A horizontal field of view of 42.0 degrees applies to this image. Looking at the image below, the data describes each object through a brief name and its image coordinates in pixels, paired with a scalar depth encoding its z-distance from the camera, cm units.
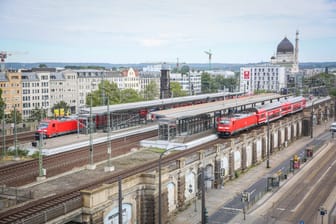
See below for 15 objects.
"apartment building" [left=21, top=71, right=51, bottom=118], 13138
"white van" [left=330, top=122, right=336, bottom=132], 9500
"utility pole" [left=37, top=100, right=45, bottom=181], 3850
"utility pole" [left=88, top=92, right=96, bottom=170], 4241
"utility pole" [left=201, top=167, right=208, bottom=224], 3001
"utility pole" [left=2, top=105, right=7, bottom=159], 5185
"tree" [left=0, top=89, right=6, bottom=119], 8605
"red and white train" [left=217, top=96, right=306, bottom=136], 6738
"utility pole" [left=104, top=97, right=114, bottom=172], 4162
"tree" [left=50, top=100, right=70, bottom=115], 12081
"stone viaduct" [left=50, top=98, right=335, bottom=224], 3138
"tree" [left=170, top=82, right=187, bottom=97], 15792
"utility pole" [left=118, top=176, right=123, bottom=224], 2748
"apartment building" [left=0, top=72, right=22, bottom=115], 12252
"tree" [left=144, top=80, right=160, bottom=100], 14915
